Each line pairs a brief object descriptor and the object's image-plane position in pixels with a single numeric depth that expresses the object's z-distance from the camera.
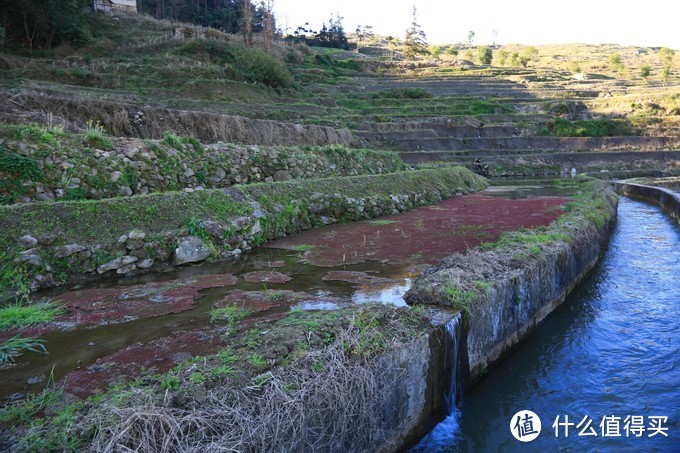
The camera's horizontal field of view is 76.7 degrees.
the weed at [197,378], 2.85
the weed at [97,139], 8.61
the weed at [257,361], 3.09
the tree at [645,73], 63.23
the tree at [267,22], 47.59
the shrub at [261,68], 35.19
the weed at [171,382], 2.82
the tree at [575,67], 71.44
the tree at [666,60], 63.03
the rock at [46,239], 5.99
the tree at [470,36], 150.00
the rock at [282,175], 12.35
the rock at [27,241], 5.82
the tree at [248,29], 43.31
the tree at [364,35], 126.74
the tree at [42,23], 29.95
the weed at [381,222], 11.11
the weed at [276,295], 5.31
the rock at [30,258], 5.70
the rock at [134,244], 6.72
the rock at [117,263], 6.35
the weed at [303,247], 8.22
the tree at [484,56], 81.38
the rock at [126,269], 6.48
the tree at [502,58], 82.76
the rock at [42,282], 5.73
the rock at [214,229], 7.77
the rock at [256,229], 8.74
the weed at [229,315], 4.45
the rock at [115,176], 8.41
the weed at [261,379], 2.87
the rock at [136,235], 6.77
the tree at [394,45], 85.94
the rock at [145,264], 6.70
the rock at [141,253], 6.72
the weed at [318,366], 3.13
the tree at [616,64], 74.25
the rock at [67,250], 6.08
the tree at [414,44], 71.06
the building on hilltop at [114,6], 43.84
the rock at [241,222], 8.39
